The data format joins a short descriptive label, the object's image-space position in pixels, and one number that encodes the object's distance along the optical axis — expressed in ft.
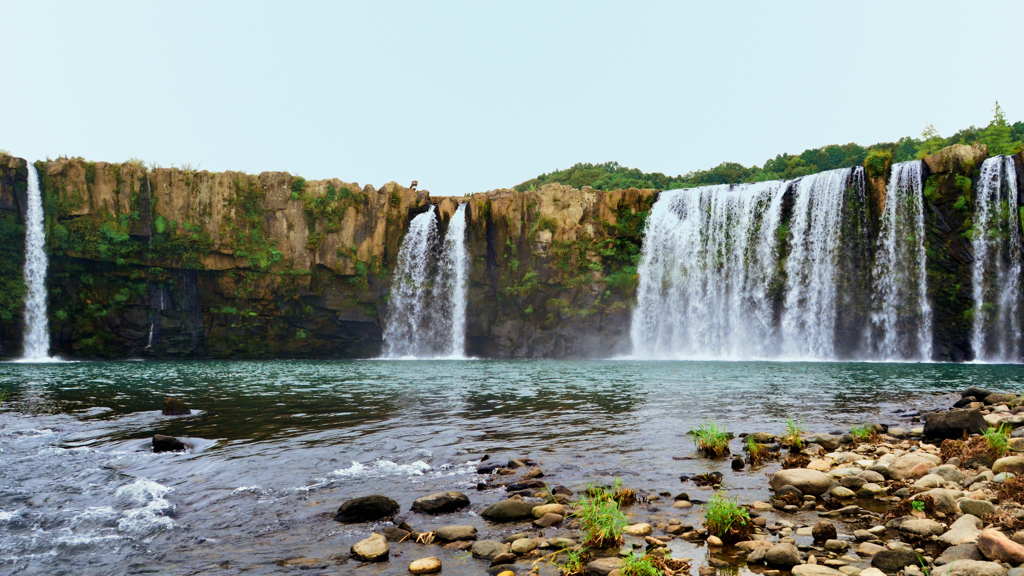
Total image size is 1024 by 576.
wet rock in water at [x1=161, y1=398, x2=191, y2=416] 46.83
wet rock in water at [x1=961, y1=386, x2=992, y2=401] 45.70
